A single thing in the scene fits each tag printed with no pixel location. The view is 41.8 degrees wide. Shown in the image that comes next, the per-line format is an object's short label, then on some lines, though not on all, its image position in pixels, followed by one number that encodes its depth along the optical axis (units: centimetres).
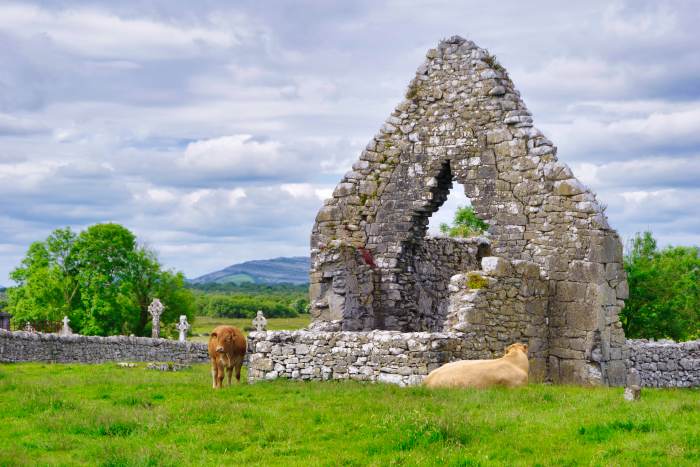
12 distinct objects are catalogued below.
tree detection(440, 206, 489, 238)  4788
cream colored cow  1606
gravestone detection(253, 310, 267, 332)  4472
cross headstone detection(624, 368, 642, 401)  1393
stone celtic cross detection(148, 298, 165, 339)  4691
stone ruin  1964
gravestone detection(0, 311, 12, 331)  6223
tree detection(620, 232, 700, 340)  3819
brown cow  1848
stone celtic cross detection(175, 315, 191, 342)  4672
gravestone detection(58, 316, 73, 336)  4744
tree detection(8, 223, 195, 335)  7038
